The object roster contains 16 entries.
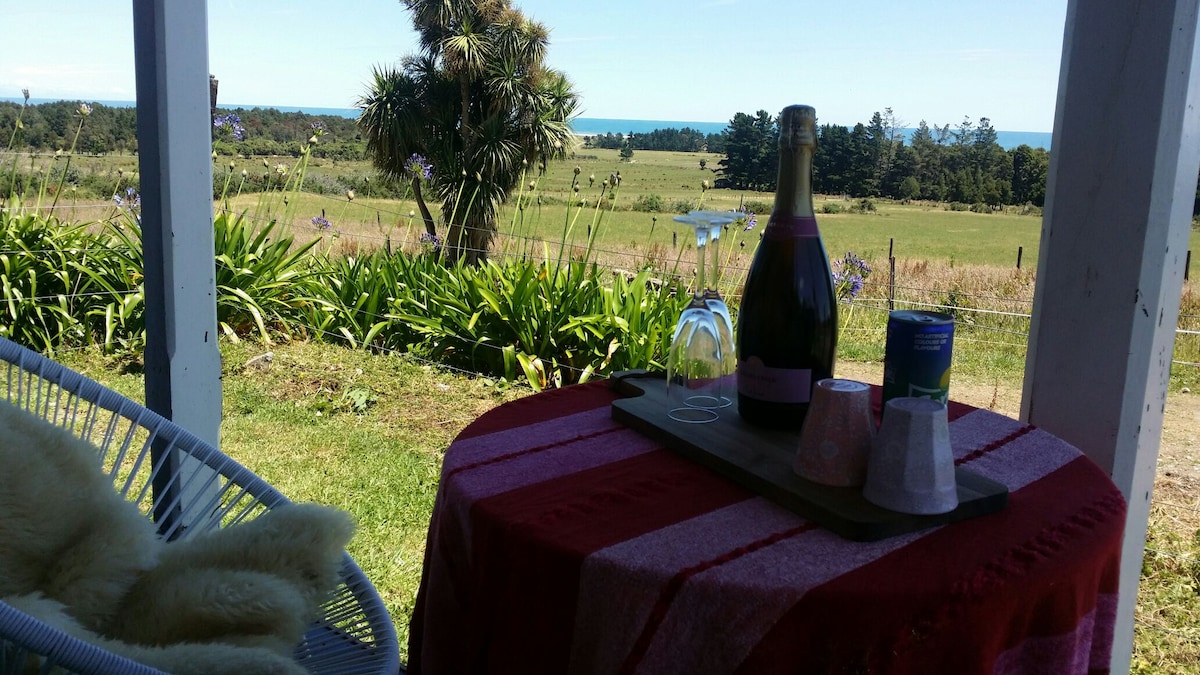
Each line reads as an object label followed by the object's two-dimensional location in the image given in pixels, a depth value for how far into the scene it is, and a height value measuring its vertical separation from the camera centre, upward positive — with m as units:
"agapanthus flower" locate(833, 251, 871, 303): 4.14 -0.31
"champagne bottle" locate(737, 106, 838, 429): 0.99 -0.12
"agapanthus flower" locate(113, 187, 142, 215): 4.46 -0.13
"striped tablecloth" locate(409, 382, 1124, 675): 0.67 -0.31
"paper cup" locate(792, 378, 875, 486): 0.81 -0.21
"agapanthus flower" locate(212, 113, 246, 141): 4.55 +0.29
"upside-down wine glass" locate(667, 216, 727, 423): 1.05 -0.20
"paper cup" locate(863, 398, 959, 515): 0.76 -0.22
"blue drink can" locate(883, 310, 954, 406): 0.92 -0.15
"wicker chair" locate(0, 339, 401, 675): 1.04 -0.43
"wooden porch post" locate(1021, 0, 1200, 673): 1.17 -0.02
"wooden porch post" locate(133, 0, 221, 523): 1.59 -0.06
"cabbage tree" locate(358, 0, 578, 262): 16.67 +1.73
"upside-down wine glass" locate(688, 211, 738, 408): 1.01 -0.12
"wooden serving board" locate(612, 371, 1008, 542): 0.76 -0.27
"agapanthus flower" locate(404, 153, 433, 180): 4.76 +0.13
